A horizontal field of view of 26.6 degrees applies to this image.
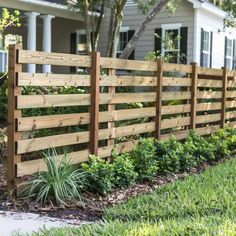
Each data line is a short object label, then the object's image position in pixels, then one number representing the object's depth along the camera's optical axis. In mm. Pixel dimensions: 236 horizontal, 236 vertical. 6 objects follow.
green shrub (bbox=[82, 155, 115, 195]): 6910
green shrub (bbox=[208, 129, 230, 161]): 10312
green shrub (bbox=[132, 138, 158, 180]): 7930
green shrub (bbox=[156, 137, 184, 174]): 8508
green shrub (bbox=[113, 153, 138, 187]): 7328
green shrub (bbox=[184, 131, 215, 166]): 9423
